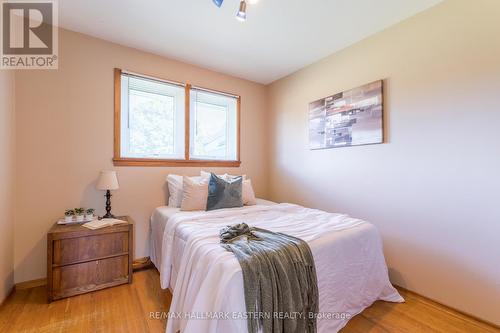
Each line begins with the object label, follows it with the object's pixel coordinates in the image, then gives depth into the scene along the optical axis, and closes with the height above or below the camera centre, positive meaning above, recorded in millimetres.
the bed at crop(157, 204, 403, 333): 1072 -627
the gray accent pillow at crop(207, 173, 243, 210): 2377 -300
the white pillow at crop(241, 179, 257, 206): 2633 -351
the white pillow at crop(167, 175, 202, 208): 2533 -276
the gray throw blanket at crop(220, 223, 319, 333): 1102 -622
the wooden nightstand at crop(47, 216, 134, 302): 1823 -808
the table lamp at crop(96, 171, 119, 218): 2156 -148
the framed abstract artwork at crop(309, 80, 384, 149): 2240 +527
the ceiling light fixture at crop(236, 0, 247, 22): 1589 +1104
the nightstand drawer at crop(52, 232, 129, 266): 1839 -715
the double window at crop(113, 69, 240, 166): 2529 +538
